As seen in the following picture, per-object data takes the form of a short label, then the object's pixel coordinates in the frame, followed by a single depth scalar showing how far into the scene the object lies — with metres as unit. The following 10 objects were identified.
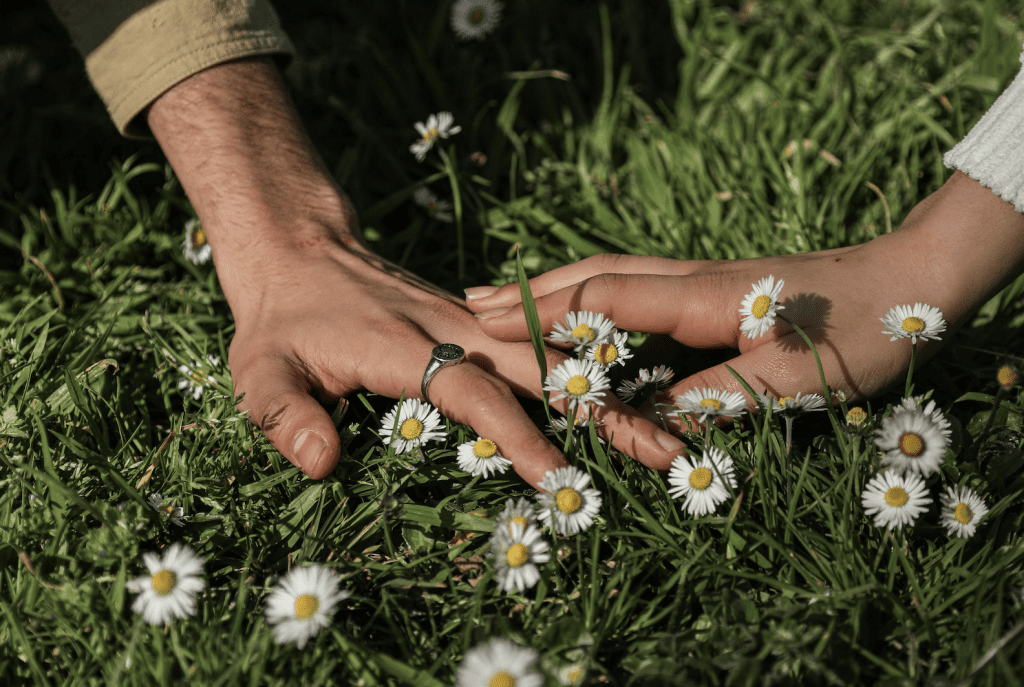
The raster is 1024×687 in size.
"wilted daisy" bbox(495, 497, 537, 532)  0.50
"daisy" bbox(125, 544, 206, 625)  0.48
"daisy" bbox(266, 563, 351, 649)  0.48
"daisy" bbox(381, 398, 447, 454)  0.54
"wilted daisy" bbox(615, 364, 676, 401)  0.54
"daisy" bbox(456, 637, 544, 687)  0.46
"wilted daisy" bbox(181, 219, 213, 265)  0.64
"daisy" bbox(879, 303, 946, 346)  0.52
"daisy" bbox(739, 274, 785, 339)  0.52
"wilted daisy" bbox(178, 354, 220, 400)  0.59
